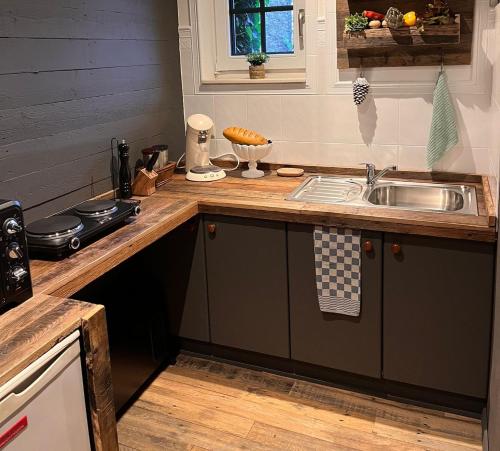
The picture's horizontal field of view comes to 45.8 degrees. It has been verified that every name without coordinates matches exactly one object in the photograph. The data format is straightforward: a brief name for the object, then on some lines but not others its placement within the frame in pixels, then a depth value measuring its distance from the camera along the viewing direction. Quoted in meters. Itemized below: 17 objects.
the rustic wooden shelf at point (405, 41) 2.46
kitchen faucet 2.69
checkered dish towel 2.37
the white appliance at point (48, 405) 1.39
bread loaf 2.85
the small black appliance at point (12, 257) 1.61
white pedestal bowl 2.84
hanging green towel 2.54
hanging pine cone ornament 2.69
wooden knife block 2.67
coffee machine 2.89
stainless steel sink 2.53
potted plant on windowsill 3.00
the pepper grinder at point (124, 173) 2.57
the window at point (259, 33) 2.98
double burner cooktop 1.97
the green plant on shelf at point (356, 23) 2.56
